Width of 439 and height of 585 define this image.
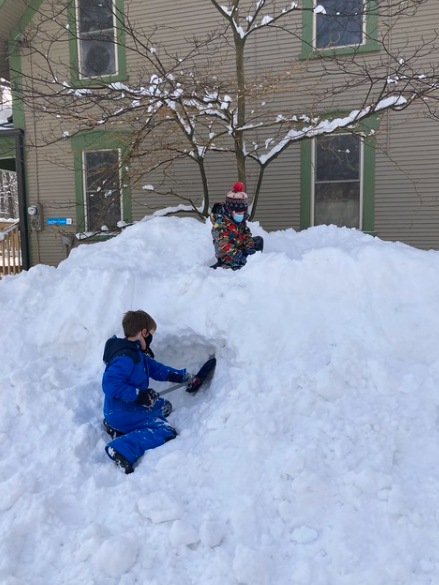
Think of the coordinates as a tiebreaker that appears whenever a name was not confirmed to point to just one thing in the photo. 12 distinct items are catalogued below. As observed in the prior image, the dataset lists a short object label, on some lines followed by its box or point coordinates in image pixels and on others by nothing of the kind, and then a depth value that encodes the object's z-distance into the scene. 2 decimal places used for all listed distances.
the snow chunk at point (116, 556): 2.36
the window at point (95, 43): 9.76
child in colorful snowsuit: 5.10
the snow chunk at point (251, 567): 2.28
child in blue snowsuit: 3.27
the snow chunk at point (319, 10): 6.55
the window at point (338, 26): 8.30
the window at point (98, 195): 9.50
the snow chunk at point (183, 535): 2.48
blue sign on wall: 10.09
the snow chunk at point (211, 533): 2.47
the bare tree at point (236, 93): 6.48
